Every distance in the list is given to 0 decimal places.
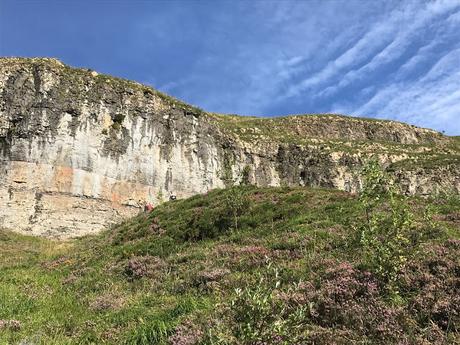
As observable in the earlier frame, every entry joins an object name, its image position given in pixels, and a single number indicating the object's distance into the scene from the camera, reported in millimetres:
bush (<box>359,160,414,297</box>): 8703
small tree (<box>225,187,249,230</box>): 20012
